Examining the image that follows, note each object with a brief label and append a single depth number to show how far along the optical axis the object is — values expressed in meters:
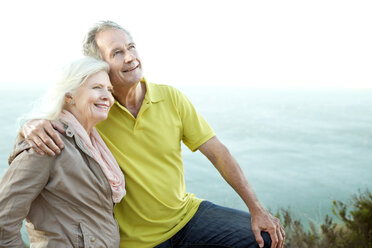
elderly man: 1.92
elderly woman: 1.40
